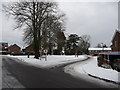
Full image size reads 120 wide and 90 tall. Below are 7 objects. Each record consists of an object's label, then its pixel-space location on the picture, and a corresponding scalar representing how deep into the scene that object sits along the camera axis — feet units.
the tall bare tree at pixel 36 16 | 80.04
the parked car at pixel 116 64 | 34.35
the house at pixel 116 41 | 88.87
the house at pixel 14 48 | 260.60
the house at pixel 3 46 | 272.88
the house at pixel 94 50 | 245.66
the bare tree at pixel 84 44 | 219.77
